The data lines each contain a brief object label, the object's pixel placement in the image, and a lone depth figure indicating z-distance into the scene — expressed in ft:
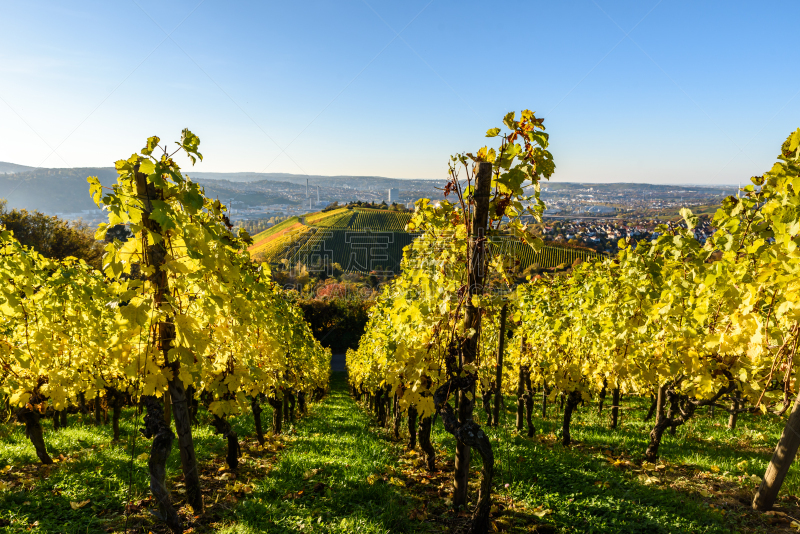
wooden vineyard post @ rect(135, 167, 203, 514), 9.98
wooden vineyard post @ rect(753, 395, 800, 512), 12.53
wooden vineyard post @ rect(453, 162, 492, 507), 10.80
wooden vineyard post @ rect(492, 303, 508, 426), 16.47
